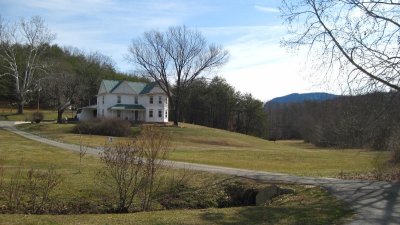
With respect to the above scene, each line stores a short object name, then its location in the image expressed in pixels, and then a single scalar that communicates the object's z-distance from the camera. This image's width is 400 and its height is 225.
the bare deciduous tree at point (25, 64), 88.12
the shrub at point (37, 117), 75.39
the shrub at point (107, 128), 60.25
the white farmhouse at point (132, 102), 83.94
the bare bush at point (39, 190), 14.03
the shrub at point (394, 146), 16.65
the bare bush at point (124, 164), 14.30
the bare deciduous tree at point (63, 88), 80.44
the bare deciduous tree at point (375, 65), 15.53
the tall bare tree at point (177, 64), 78.50
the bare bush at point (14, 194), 13.74
